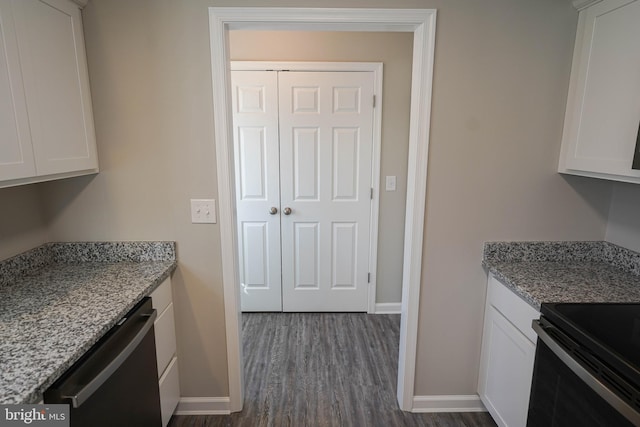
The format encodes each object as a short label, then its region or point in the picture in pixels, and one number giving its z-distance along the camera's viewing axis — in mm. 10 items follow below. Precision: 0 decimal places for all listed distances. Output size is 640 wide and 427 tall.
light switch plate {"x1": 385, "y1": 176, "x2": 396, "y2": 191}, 2814
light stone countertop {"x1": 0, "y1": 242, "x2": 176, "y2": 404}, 908
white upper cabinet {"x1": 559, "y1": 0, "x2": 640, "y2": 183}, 1345
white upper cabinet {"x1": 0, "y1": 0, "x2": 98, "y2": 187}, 1174
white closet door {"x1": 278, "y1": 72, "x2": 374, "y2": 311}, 2693
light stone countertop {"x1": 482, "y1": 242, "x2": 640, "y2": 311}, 1401
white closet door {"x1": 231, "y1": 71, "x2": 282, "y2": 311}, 2693
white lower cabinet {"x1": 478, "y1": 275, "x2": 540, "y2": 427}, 1467
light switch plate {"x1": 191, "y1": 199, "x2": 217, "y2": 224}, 1714
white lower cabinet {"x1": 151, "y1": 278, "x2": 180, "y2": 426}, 1606
